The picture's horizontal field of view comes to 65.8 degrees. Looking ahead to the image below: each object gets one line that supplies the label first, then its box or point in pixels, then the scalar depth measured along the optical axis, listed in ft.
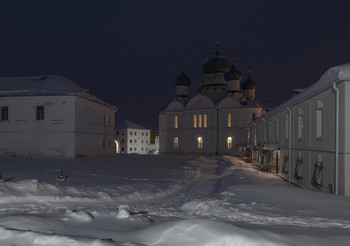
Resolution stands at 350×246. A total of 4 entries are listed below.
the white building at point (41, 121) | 89.51
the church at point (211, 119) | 143.43
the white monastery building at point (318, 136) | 32.96
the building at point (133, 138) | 238.89
